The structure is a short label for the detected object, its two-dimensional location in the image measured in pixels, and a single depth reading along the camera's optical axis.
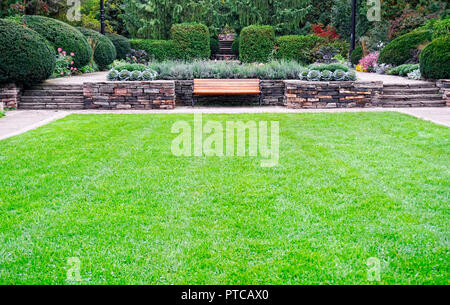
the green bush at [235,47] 21.49
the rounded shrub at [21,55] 9.24
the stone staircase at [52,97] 9.90
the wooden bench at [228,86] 10.03
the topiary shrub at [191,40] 18.41
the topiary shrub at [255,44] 17.52
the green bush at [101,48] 16.14
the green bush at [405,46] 14.63
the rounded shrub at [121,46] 18.97
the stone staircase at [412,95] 10.14
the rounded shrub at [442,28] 13.91
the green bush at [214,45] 21.95
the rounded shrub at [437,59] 10.38
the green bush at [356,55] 18.99
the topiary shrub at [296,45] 18.02
